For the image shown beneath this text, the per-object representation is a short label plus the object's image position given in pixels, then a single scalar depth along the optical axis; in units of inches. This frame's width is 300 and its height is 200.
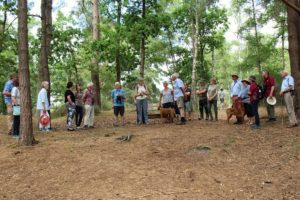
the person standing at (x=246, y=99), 522.0
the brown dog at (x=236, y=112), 532.7
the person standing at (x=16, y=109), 461.7
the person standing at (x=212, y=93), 589.5
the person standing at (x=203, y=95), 599.2
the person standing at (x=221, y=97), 1210.6
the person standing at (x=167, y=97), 587.8
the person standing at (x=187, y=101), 619.5
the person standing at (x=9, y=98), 491.2
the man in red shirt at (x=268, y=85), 498.9
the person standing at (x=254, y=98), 475.5
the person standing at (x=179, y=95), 542.6
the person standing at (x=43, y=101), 492.7
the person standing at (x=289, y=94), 460.4
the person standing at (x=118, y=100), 565.5
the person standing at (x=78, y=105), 546.6
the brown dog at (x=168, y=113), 571.1
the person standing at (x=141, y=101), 569.9
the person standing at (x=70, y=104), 520.2
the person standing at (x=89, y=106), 546.9
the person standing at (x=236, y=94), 533.5
